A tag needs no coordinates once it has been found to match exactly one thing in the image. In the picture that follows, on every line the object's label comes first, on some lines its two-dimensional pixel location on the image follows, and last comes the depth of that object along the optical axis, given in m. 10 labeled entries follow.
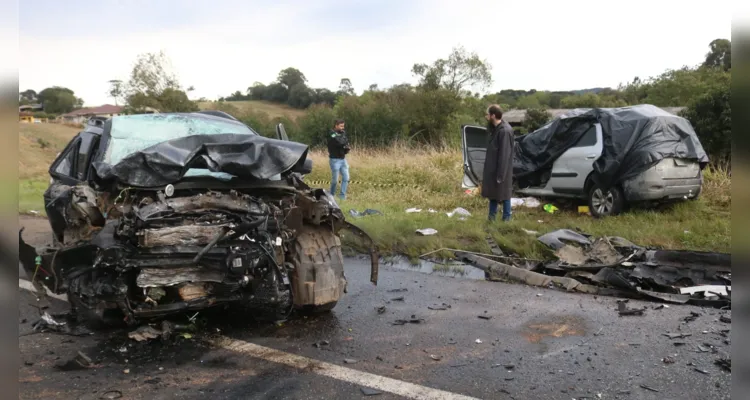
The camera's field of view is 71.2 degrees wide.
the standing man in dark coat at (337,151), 10.99
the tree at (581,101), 48.25
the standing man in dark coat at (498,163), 7.92
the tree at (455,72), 35.09
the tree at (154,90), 30.94
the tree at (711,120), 13.25
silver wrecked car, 8.22
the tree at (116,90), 32.19
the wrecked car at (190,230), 3.73
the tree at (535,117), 32.81
